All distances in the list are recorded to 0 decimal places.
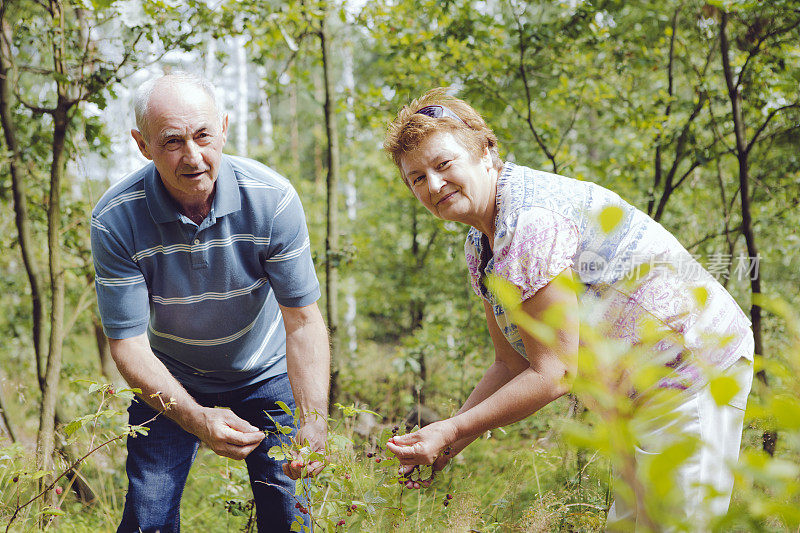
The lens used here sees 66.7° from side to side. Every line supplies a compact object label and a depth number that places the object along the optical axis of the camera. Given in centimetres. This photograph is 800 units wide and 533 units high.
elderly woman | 151
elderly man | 198
